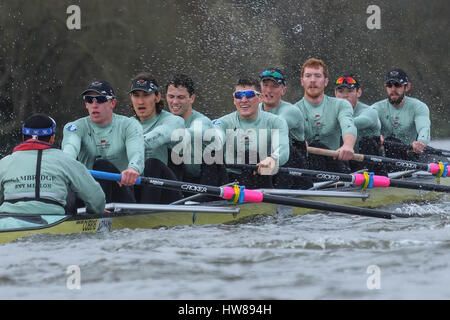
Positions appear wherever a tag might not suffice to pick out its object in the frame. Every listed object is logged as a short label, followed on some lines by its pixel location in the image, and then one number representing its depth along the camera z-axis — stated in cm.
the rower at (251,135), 1616
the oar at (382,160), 1811
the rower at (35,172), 1176
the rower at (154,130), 1455
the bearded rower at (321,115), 1872
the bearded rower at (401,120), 2045
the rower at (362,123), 1945
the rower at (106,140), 1388
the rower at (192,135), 1565
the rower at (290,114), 1736
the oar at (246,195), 1355
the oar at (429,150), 2033
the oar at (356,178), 1612
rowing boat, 1181
